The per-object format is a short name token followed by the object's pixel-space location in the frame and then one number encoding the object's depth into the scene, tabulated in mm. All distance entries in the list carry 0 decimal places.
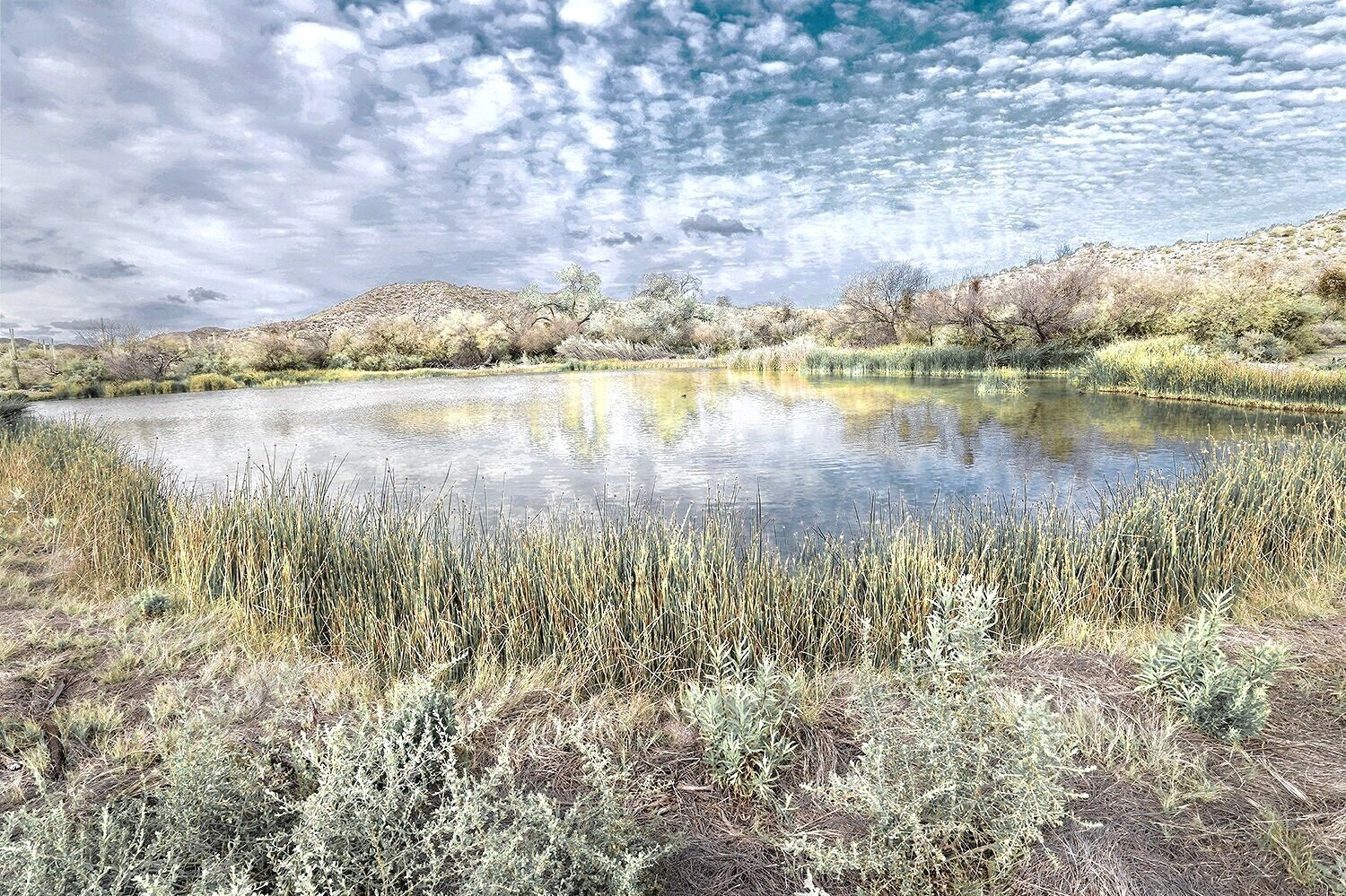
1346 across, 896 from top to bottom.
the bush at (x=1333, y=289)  19484
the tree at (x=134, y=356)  22000
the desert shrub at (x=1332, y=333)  19044
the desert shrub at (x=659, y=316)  36062
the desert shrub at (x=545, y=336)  34562
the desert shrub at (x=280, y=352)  27453
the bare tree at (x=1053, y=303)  21516
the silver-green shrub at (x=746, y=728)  2201
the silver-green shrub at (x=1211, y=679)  2330
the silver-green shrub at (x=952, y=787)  1702
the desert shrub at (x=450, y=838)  1564
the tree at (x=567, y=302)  41906
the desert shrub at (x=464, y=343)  32344
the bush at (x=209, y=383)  22266
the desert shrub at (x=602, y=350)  32312
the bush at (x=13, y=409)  9445
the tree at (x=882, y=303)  27641
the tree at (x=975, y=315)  23359
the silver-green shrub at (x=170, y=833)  1568
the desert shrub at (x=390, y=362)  30781
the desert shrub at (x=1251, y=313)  17766
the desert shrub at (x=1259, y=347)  16812
